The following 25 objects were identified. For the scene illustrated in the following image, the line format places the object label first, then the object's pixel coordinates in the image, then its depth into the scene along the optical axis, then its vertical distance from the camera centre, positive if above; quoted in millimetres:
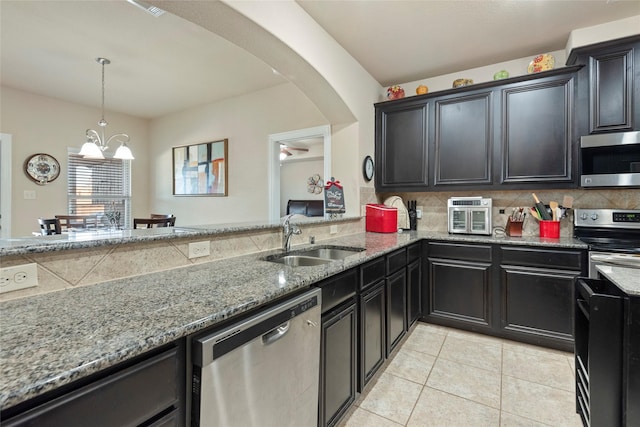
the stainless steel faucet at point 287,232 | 2014 -142
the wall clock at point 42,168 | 4094 +617
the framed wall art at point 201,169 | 4355 +661
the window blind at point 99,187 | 4594 +412
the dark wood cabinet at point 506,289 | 2348 -677
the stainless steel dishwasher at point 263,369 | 864 -548
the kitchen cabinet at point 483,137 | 2570 +739
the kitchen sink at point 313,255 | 1922 -312
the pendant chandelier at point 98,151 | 3225 +697
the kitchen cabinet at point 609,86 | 2283 +1006
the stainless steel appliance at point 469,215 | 2861 -34
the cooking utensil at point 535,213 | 2767 -14
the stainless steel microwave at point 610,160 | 2279 +444
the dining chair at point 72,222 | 3632 -139
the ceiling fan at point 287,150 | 6605 +1413
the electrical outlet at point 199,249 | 1546 -203
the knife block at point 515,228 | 2846 -160
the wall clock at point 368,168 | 3201 +481
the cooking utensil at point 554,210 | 2721 +15
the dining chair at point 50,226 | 3010 -157
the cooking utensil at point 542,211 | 2711 +6
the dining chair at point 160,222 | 3318 -124
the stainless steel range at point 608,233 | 2148 -184
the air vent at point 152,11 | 2213 +1554
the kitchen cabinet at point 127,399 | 596 -432
